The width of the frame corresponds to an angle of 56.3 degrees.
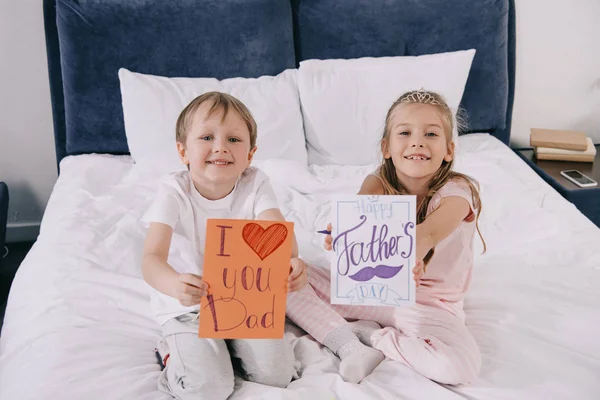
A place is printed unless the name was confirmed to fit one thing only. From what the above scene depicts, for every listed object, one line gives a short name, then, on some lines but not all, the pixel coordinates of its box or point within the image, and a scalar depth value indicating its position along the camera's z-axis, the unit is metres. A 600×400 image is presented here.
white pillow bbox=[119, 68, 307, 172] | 1.85
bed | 1.10
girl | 1.18
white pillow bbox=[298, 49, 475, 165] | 1.95
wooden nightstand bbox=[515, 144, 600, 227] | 2.00
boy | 1.08
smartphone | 2.01
